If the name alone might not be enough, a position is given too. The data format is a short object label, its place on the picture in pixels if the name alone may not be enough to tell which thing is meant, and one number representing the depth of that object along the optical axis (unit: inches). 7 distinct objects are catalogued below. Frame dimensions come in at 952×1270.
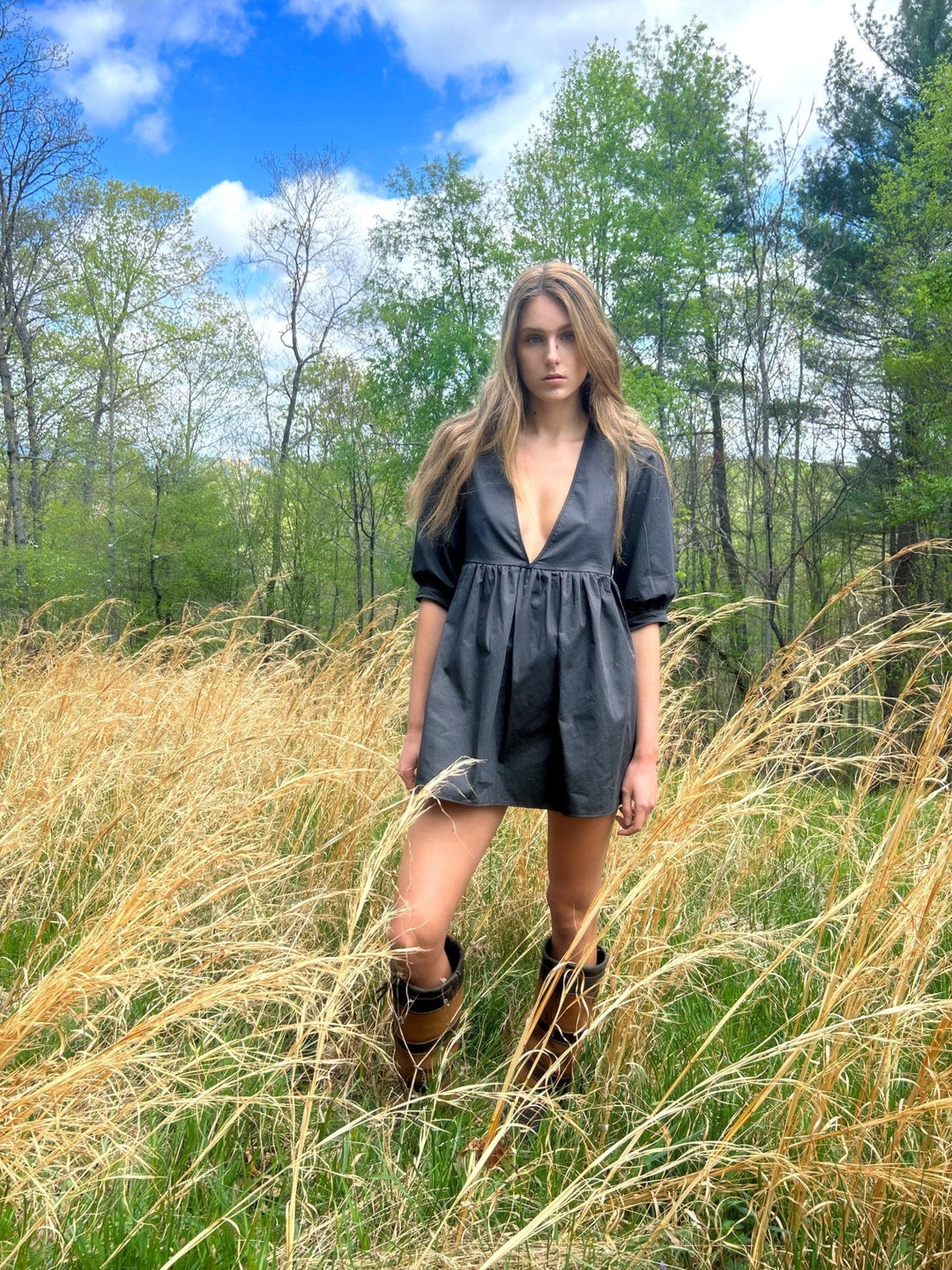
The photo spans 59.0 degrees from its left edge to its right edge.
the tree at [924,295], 451.8
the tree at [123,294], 674.2
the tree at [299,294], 834.2
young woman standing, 66.1
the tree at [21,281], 576.1
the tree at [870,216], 525.3
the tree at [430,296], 745.0
